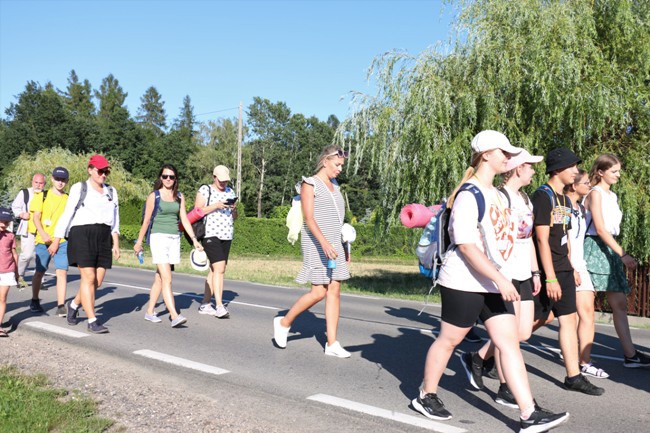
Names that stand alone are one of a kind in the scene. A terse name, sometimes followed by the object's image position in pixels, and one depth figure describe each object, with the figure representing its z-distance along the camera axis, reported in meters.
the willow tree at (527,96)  12.31
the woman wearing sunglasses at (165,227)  7.90
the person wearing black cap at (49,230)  8.55
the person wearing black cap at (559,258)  5.11
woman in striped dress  6.15
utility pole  46.75
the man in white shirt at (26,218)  9.63
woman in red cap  7.32
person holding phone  8.62
